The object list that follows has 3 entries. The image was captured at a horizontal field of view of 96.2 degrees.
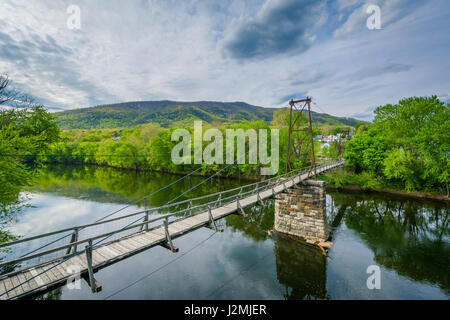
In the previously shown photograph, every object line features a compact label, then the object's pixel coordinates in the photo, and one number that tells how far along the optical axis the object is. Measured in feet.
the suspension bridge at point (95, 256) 14.37
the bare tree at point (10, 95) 32.73
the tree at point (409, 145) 68.39
